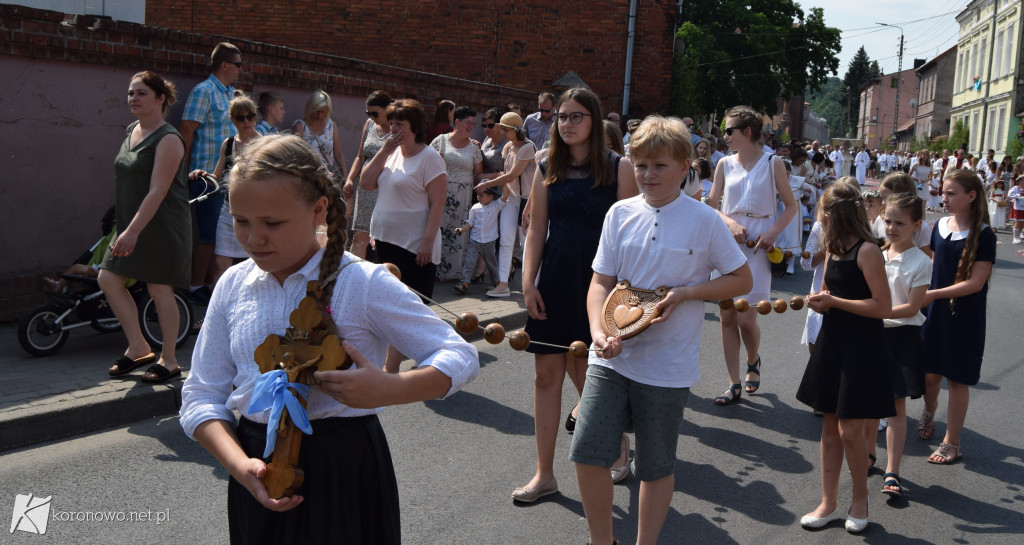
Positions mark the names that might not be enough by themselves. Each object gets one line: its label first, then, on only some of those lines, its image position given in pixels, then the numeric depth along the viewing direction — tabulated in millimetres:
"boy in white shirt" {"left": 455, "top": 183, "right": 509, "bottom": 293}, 10531
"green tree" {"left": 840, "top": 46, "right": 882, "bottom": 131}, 139375
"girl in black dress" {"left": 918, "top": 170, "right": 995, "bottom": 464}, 5453
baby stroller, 6621
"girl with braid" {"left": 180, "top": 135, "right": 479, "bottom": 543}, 2121
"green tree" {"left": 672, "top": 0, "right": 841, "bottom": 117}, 46219
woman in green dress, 5770
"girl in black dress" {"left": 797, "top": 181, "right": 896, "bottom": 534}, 4387
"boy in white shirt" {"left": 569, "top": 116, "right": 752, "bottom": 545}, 3643
